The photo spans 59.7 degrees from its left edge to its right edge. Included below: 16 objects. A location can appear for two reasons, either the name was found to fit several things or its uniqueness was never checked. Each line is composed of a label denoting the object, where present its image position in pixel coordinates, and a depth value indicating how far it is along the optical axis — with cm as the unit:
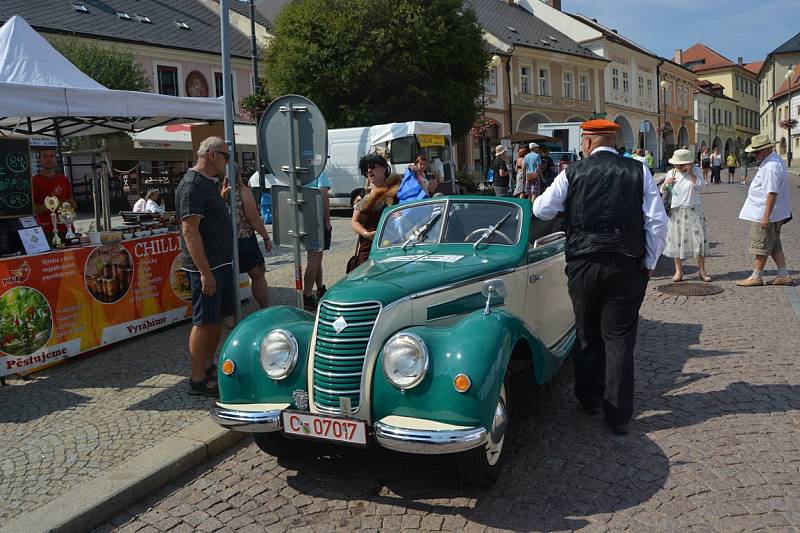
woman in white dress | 895
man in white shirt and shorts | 812
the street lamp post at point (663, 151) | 5786
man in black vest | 428
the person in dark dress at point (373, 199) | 706
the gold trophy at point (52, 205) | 688
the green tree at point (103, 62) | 2495
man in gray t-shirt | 505
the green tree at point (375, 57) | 2600
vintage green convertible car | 348
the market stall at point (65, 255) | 588
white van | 2133
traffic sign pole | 582
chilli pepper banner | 579
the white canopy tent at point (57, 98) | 607
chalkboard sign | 672
